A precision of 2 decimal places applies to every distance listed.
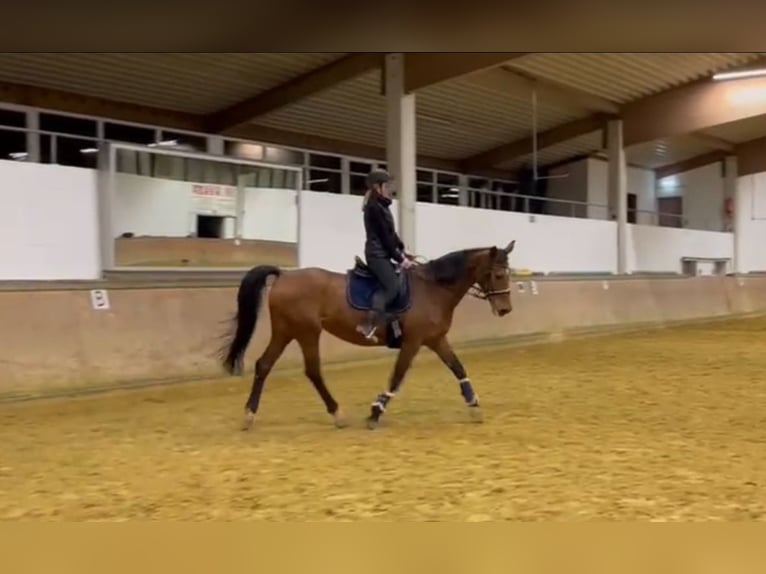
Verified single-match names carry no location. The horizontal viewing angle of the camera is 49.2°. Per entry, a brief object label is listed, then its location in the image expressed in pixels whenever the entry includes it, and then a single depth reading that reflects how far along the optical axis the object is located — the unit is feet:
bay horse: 20.62
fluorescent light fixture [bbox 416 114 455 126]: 61.76
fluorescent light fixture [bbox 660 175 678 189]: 97.50
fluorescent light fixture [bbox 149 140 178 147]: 40.39
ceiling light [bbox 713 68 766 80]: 56.27
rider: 20.10
